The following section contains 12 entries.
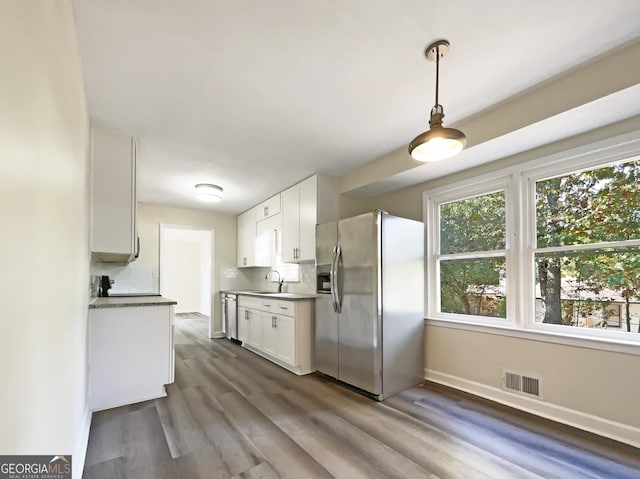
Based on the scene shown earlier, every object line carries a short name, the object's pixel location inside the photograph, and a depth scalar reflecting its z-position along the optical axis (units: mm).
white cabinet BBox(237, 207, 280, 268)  5160
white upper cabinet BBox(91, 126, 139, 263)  2730
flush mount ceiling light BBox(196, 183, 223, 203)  4383
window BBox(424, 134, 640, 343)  2295
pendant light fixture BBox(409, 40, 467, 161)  1711
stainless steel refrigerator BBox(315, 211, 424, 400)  2959
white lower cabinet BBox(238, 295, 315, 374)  3656
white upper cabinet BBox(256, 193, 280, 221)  4891
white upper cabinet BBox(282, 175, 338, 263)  3949
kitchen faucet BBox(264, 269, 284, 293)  5203
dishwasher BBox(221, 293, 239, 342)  5348
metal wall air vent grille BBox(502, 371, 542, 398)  2557
